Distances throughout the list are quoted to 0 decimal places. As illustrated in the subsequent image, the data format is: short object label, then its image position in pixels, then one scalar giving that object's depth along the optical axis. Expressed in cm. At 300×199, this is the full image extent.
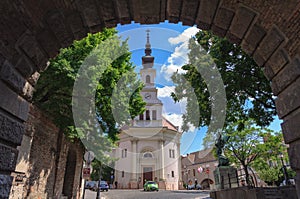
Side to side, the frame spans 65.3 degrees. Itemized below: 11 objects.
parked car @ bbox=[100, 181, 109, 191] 2922
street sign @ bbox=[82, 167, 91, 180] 1239
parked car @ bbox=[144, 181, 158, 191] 2620
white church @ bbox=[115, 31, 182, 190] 3628
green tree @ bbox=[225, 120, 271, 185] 2591
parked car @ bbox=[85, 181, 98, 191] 3470
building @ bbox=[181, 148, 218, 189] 5505
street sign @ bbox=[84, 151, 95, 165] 1244
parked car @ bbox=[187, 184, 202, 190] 4398
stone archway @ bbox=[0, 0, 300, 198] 348
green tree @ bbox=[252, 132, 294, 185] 2555
